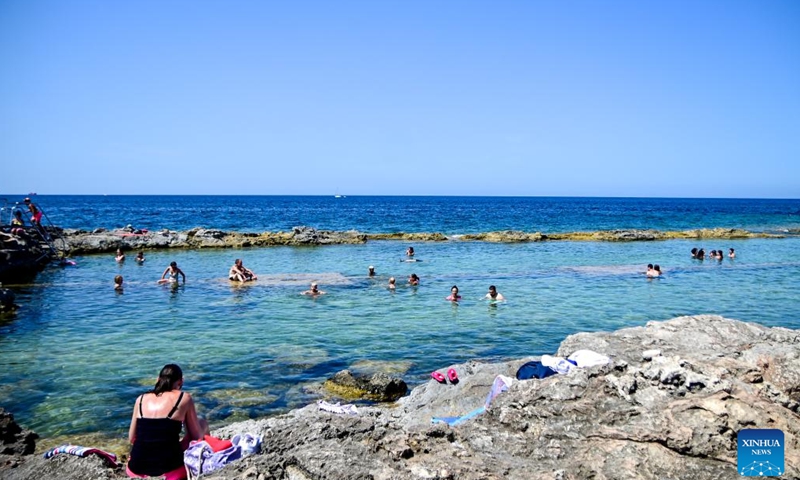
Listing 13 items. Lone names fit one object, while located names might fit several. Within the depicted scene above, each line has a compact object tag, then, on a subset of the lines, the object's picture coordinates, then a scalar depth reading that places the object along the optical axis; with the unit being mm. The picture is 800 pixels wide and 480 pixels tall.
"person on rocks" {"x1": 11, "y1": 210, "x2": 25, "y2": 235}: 29422
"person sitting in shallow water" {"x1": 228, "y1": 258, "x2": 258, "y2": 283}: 27281
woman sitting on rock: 5504
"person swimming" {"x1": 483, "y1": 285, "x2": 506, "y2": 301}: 22472
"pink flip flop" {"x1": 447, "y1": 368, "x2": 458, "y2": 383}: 9938
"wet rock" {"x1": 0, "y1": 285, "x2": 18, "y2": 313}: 19844
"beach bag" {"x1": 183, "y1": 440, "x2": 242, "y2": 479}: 5191
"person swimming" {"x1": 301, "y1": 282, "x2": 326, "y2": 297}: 23659
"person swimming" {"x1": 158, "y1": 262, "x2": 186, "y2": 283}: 26473
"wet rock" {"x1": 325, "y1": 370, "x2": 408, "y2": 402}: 11406
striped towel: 5770
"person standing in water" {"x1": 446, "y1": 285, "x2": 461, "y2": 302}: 22572
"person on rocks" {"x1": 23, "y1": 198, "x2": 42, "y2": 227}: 31122
